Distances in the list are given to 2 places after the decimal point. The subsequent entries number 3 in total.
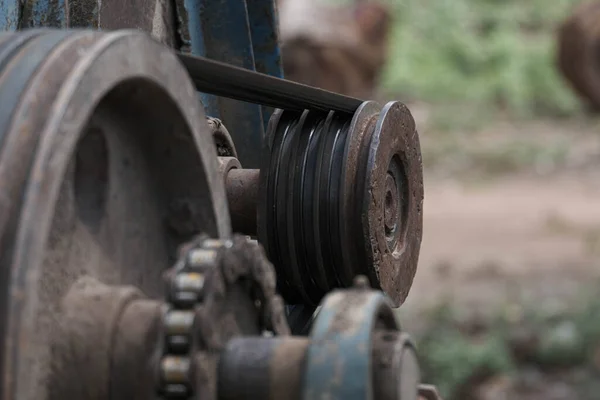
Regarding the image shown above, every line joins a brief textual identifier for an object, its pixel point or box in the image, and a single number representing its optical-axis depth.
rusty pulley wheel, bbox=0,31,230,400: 2.52
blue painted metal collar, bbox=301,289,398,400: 2.62
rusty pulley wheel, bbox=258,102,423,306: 4.34
